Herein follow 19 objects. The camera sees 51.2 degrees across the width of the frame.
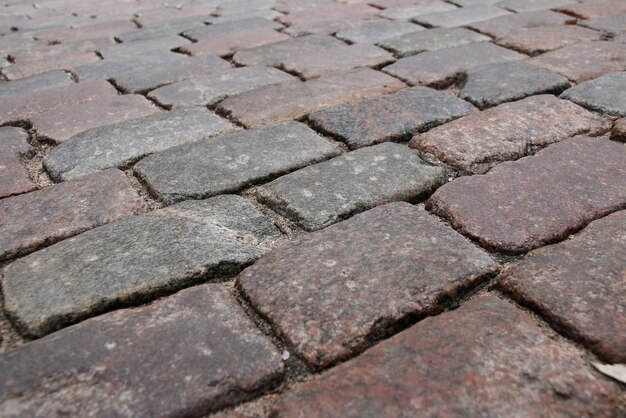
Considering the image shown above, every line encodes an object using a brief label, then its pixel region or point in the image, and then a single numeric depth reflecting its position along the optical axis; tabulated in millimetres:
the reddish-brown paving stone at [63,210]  532
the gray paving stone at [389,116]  664
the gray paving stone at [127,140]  636
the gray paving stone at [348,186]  545
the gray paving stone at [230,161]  588
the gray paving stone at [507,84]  733
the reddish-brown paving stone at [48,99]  759
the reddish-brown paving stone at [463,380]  374
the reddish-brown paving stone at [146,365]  388
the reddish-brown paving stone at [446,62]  804
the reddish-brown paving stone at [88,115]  707
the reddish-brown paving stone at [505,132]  618
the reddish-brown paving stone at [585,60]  793
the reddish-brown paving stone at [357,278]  428
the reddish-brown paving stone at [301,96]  724
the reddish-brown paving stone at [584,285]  412
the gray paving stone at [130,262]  457
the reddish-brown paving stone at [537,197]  507
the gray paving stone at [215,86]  782
